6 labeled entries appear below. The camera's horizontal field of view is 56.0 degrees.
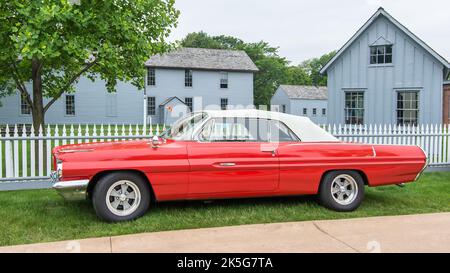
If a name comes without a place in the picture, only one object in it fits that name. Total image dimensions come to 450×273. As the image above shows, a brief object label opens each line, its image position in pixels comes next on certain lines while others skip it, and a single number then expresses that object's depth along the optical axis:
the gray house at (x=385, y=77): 15.91
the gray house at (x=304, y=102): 52.81
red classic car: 5.48
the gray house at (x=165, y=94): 33.31
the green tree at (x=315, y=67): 87.06
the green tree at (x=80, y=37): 7.86
